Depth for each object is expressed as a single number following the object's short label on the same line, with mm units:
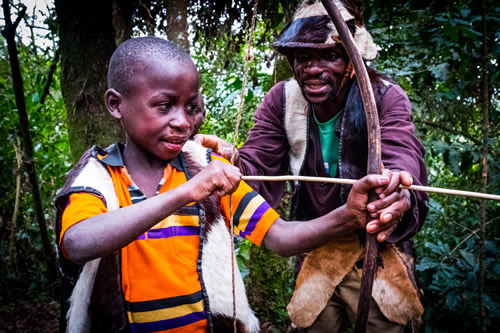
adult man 1788
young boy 1242
